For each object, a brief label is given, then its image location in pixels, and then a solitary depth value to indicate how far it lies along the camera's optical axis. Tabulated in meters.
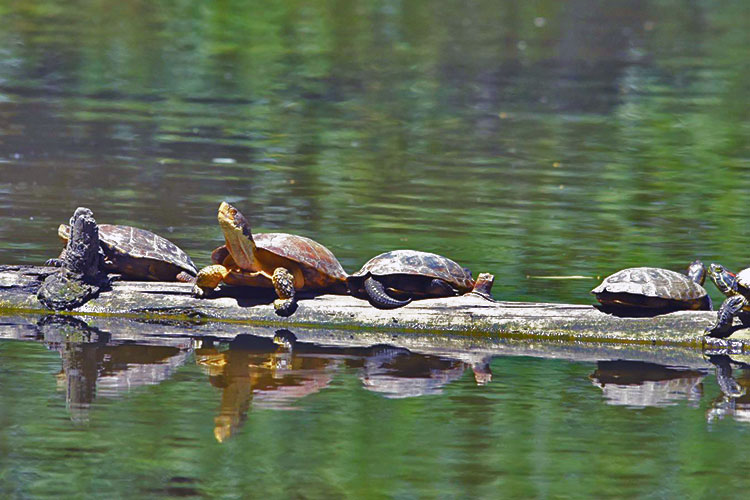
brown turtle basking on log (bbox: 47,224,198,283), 18.19
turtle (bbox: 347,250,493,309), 17.12
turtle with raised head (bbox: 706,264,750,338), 16.09
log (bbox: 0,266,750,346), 16.64
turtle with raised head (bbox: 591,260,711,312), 16.39
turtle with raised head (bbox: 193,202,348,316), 17.27
